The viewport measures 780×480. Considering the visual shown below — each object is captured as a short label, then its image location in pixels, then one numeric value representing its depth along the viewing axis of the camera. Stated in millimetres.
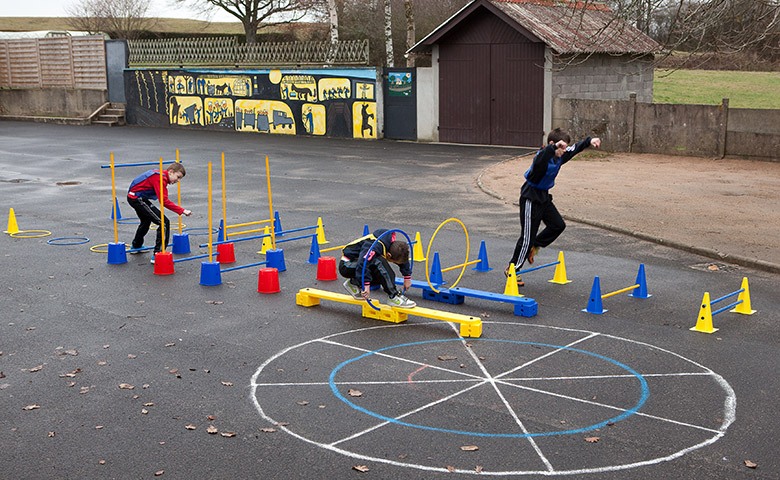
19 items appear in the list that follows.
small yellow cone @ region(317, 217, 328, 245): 14339
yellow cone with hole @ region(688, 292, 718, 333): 9445
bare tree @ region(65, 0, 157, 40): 52031
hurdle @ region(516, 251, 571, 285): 11695
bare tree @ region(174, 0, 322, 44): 50938
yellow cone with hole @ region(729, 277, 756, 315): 10195
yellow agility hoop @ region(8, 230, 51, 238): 15109
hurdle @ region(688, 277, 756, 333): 9445
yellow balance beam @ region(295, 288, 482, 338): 9250
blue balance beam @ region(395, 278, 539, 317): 10047
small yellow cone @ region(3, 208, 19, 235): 15338
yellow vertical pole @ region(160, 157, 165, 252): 12520
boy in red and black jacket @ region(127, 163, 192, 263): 12977
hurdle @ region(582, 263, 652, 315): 10180
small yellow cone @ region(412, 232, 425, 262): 13188
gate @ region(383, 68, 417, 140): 31391
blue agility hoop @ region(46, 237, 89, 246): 14414
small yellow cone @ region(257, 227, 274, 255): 13641
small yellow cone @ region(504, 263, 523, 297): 10625
